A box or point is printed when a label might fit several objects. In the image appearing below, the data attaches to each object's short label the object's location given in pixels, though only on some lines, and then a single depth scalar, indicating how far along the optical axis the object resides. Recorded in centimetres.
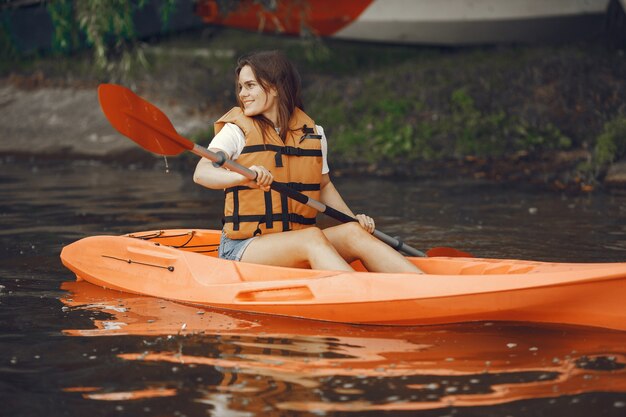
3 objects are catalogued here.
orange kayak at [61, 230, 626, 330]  724
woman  795
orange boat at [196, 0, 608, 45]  1974
